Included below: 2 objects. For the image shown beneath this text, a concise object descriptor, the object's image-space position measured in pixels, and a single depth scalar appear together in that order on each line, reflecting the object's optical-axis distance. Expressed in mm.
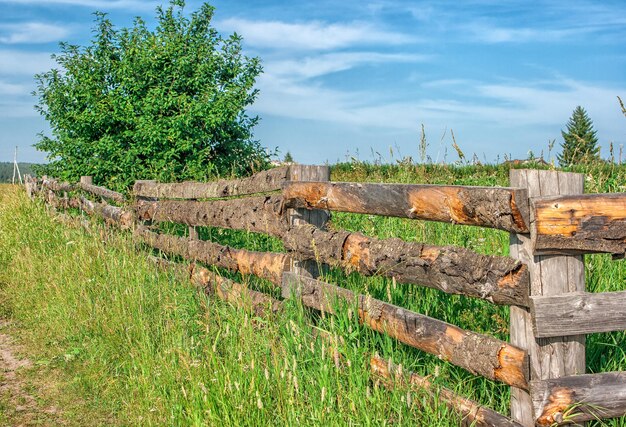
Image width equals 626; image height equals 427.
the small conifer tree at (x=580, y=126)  78669
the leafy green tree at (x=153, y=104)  18109
